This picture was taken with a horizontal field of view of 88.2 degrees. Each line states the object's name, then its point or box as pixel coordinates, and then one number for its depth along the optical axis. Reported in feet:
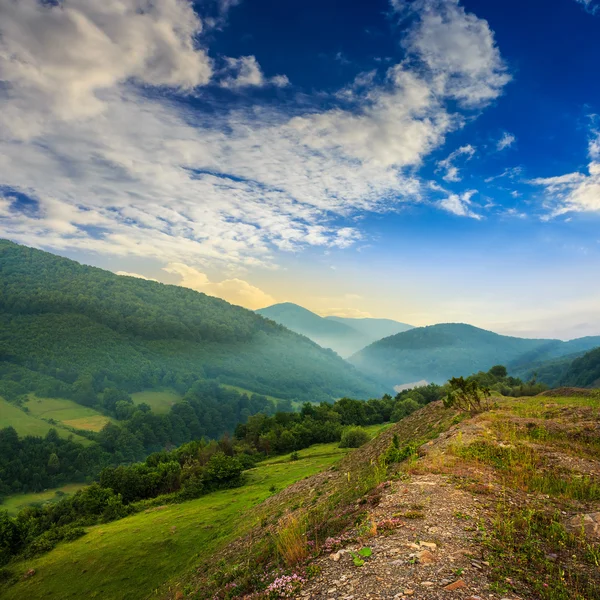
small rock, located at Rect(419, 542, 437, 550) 29.14
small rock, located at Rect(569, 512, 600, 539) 30.76
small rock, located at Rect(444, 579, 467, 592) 22.95
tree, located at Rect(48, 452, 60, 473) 464.65
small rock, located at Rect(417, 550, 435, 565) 26.84
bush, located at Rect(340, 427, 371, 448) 235.67
